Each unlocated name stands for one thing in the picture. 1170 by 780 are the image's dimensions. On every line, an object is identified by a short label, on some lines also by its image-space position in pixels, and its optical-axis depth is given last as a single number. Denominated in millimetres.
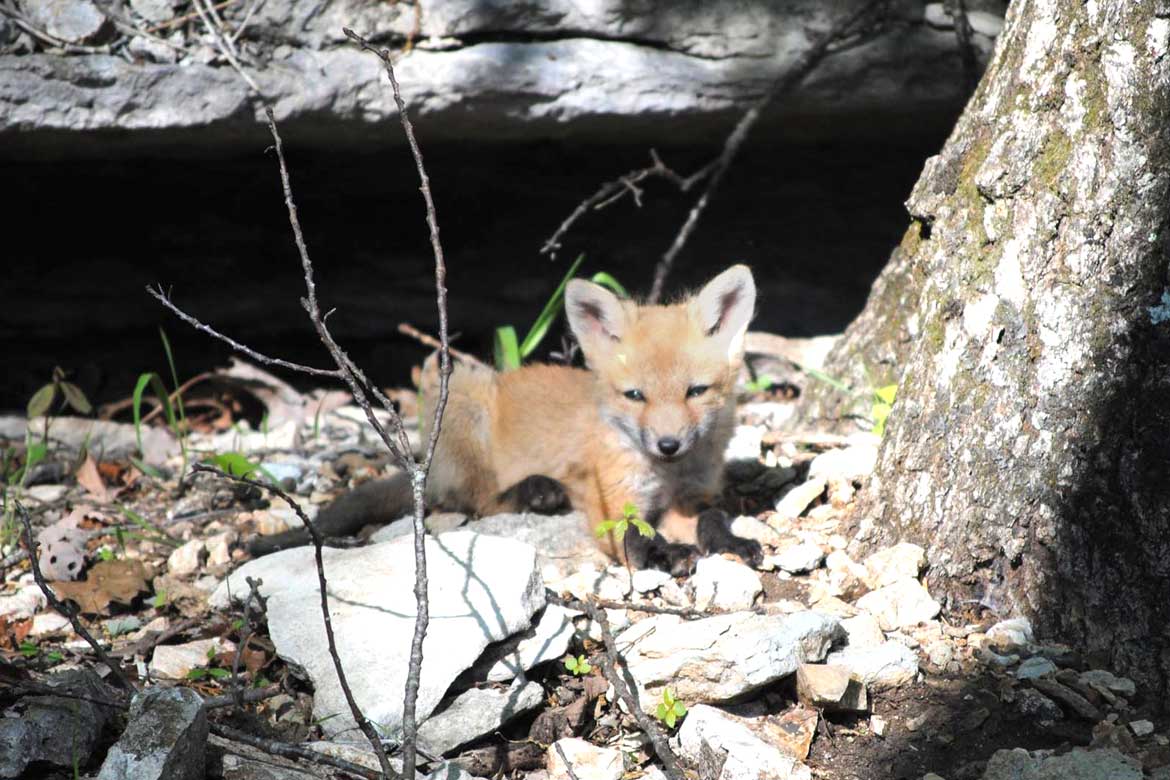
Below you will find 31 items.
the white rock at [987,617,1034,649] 4965
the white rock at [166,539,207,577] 6594
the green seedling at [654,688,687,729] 4695
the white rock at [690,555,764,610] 5699
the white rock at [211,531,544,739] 4719
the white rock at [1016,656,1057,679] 4730
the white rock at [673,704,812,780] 4387
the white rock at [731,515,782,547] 6613
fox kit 7082
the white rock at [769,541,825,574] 5965
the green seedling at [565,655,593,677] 5133
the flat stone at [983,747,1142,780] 4117
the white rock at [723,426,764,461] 8055
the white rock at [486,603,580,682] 5035
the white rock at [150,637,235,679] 5297
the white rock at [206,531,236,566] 6736
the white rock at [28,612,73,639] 5762
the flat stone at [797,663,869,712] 4668
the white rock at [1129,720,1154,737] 4387
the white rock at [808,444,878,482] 6895
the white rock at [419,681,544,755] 4633
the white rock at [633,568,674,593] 6125
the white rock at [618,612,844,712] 4746
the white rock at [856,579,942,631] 5230
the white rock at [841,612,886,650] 5094
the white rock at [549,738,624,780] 4602
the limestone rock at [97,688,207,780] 3848
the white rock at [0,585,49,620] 5973
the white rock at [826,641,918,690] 4867
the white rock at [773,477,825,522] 6816
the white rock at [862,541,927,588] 5387
